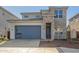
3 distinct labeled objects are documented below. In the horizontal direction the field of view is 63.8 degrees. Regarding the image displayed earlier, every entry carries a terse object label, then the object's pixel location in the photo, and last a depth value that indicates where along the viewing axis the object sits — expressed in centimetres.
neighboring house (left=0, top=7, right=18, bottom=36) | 902
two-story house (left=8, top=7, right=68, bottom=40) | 909
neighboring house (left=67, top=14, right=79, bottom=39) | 946
